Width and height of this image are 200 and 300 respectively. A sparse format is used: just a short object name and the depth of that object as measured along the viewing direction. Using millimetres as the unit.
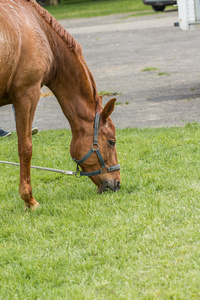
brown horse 9320
